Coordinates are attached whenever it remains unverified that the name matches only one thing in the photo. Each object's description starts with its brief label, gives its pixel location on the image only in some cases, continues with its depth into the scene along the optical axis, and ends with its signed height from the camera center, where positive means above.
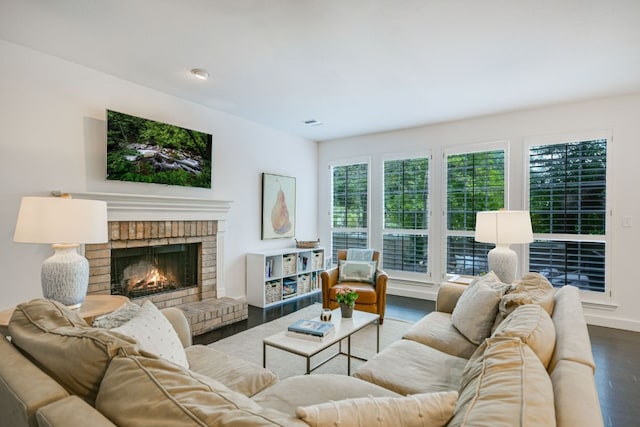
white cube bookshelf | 4.51 -0.90
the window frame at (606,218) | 3.82 -0.05
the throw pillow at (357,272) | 4.02 -0.71
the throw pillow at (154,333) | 1.35 -0.51
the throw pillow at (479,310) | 2.15 -0.64
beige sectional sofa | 0.79 -0.48
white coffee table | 2.17 -0.88
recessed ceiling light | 3.13 +1.31
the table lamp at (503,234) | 2.90 -0.18
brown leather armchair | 3.69 -0.88
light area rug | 2.79 -1.26
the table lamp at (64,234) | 1.97 -0.13
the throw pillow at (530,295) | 1.88 -0.49
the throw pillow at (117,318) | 1.44 -0.47
